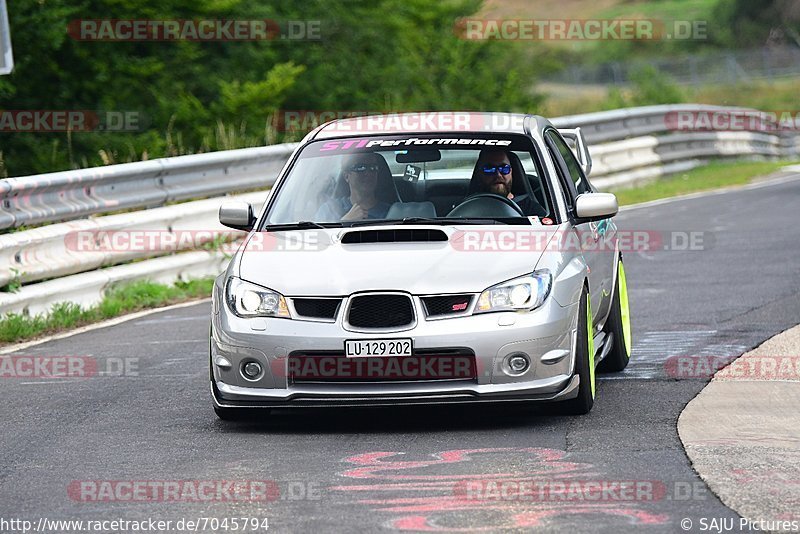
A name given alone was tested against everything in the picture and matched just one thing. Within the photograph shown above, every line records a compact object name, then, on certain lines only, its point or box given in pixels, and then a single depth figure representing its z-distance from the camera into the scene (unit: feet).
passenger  56.34
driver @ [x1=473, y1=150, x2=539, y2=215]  57.26
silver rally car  49.08
